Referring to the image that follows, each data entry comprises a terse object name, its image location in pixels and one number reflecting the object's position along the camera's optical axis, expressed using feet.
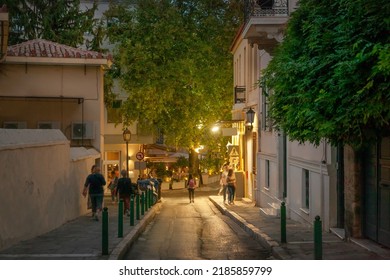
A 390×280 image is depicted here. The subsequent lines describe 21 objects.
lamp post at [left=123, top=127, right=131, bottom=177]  97.86
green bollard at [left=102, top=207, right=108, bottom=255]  35.65
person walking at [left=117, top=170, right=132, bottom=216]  62.28
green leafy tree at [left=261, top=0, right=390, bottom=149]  27.17
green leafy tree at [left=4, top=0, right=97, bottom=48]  110.83
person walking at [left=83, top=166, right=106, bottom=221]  56.24
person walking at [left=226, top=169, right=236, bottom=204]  85.76
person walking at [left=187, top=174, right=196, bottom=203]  106.83
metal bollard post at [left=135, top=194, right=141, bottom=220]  60.39
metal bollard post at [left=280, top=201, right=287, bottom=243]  41.47
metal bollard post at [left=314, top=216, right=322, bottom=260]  32.35
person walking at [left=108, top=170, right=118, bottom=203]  92.95
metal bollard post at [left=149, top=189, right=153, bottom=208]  83.88
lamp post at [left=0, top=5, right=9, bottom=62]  60.33
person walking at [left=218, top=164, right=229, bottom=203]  90.53
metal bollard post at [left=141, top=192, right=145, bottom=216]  67.00
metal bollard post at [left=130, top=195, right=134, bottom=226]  54.39
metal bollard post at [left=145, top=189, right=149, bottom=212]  75.95
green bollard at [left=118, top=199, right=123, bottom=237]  44.70
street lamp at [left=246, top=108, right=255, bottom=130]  84.64
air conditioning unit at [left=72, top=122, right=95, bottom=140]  86.22
